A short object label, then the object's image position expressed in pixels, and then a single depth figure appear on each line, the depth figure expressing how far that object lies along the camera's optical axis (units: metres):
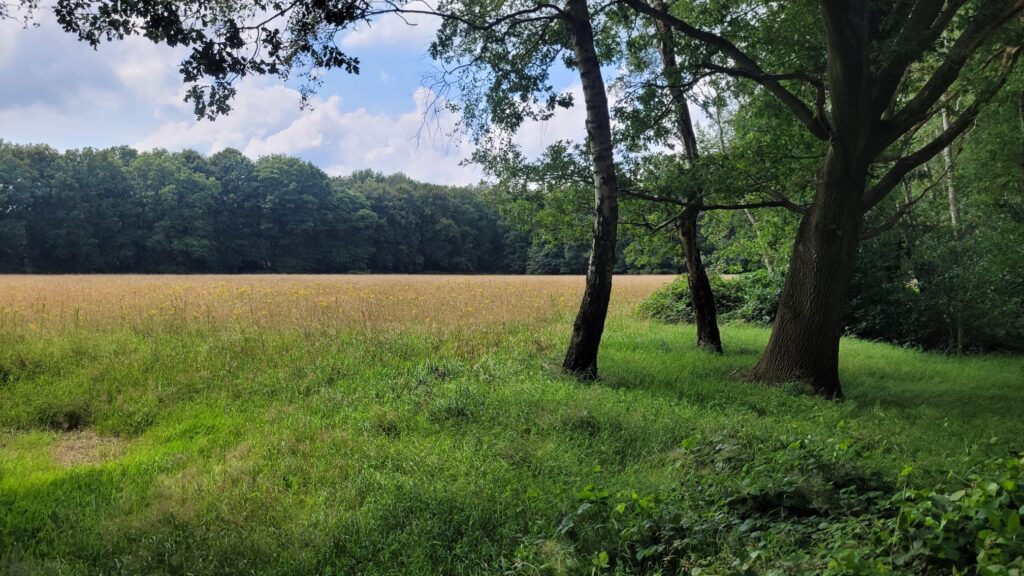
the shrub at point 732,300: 17.30
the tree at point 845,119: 7.55
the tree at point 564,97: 8.25
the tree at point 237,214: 54.88
